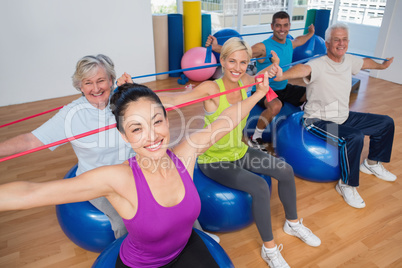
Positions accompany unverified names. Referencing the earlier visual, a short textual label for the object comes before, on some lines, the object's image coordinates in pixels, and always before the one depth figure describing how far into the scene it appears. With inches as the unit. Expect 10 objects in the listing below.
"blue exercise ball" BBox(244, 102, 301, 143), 116.6
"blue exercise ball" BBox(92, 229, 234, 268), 54.9
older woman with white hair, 65.4
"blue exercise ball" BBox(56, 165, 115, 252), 70.1
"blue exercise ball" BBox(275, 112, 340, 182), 94.3
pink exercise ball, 183.5
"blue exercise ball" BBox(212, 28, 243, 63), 186.9
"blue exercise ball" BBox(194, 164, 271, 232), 74.0
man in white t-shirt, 89.7
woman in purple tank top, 42.2
